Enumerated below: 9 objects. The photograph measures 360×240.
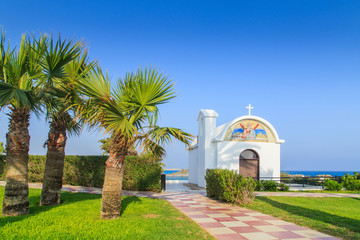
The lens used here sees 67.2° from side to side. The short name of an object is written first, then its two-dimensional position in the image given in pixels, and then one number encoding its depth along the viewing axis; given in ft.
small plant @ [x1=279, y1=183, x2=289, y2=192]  56.34
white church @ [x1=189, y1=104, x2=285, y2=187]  60.13
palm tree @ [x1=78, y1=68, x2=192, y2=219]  20.45
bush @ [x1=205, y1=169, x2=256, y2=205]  33.55
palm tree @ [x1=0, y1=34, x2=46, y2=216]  21.68
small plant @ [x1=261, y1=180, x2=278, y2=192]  55.06
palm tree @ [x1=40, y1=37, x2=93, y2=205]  21.52
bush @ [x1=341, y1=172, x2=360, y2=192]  59.06
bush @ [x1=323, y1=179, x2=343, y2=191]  57.77
